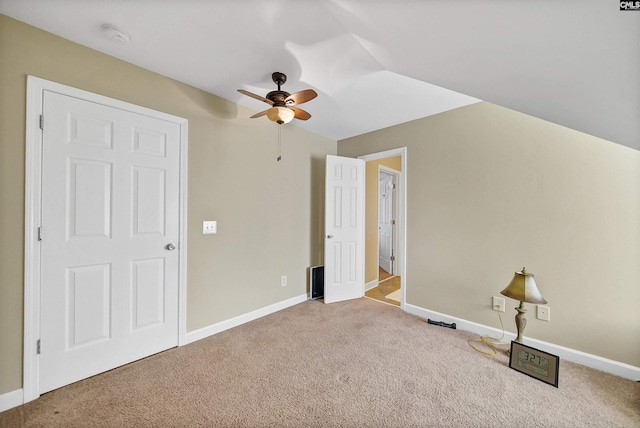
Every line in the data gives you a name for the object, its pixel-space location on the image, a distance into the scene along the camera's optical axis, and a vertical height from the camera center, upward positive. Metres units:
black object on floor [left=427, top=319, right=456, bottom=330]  2.57 -1.20
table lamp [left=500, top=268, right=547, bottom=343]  1.91 -0.64
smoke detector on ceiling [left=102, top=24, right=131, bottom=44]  1.55 +1.22
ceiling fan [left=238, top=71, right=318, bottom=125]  1.93 +0.96
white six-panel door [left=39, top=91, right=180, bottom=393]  1.61 -0.19
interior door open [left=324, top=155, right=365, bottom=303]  3.32 -0.21
